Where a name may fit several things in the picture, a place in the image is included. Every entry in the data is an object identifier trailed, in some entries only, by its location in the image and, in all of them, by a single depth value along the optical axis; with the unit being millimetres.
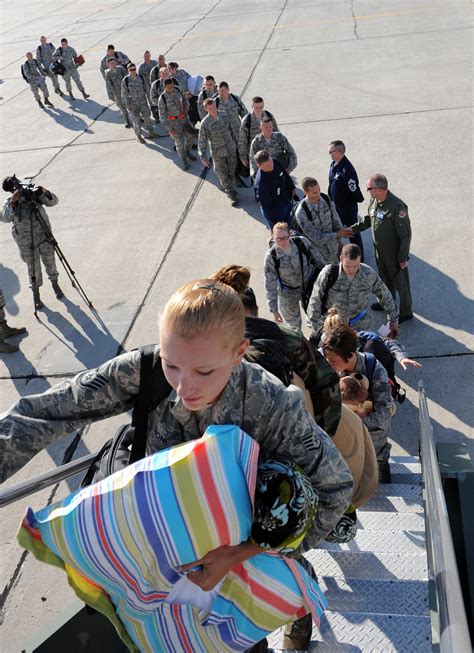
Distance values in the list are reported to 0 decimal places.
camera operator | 7863
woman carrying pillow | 1646
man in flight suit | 6602
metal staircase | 2738
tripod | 7922
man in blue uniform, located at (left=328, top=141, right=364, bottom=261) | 7906
